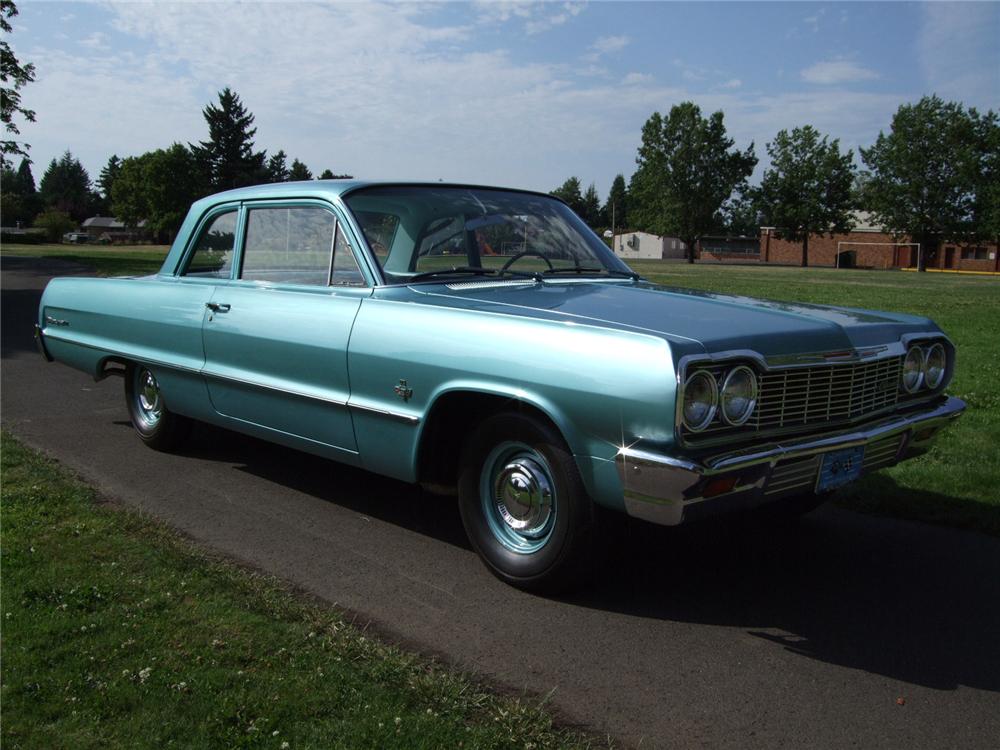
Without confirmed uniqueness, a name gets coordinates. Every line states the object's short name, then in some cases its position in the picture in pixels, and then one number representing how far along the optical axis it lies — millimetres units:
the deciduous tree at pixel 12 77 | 25078
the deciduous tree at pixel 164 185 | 81125
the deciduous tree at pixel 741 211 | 73875
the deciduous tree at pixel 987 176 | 58688
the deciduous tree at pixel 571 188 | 113006
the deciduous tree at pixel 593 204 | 113538
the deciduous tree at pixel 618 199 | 133375
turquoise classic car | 2982
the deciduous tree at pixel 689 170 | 72750
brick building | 67562
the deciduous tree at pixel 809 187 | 69438
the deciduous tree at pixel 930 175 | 61531
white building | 91375
